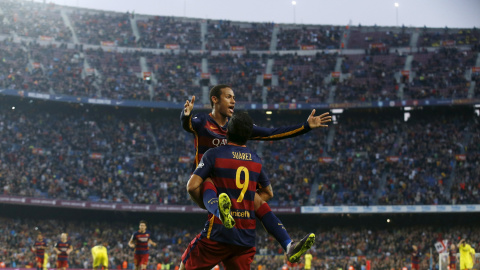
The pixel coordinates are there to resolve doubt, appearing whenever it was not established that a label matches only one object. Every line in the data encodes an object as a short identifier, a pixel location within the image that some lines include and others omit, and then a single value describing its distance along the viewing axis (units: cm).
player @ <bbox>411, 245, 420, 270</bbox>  2705
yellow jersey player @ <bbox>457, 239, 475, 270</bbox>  2391
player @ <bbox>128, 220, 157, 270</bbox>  1830
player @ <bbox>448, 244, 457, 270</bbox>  2612
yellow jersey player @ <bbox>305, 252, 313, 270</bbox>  2965
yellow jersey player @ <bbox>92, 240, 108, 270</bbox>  2050
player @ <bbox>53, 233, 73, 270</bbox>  2223
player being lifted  732
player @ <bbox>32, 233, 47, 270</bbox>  2398
